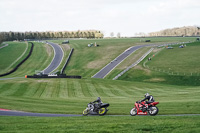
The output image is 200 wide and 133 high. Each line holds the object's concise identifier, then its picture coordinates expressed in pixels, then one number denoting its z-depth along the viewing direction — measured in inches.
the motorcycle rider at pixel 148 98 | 967.2
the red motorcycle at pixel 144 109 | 955.3
